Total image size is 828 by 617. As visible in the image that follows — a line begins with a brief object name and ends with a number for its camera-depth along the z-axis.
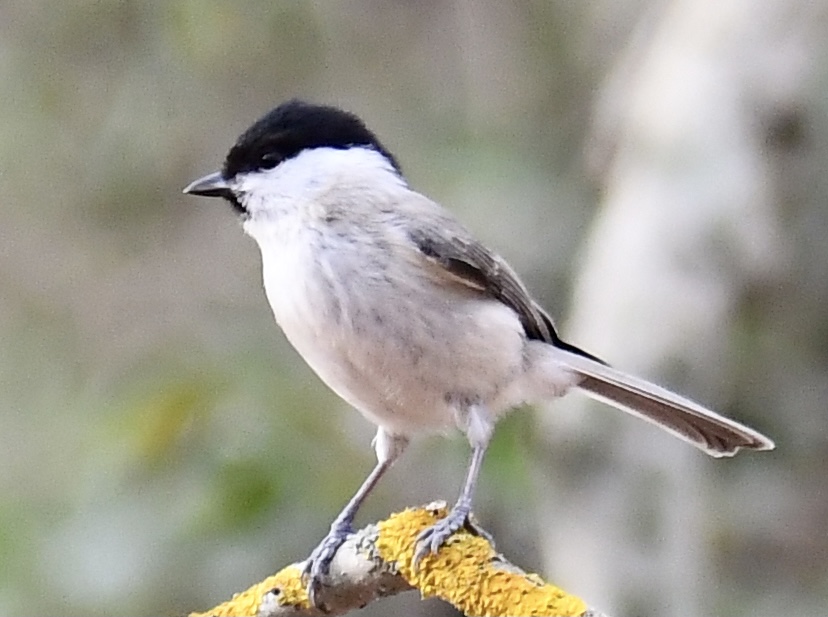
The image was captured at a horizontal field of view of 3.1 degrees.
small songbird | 2.42
